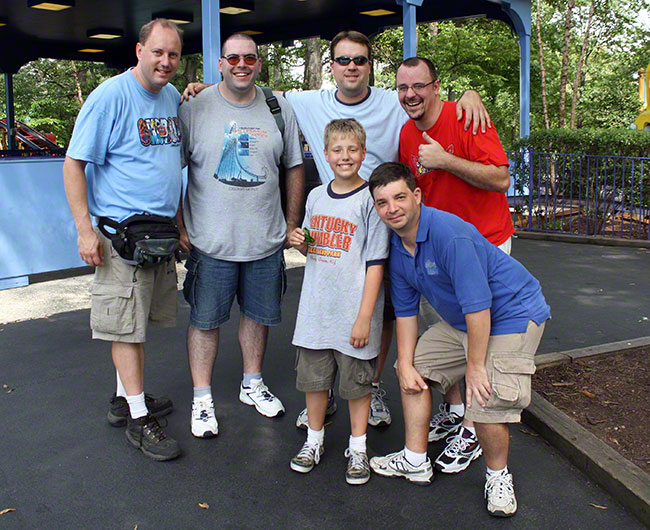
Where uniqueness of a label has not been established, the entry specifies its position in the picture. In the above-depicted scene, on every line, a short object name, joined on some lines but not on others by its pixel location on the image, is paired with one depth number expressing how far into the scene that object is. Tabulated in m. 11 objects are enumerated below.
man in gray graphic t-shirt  3.29
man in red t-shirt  2.87
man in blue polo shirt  2.58
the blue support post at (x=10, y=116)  14.23
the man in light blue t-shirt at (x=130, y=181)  3.02
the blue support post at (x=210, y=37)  8.10
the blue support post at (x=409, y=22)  10.95
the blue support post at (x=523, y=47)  13.17
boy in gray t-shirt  2.90
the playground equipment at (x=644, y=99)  15.38
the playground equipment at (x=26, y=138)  14.18
